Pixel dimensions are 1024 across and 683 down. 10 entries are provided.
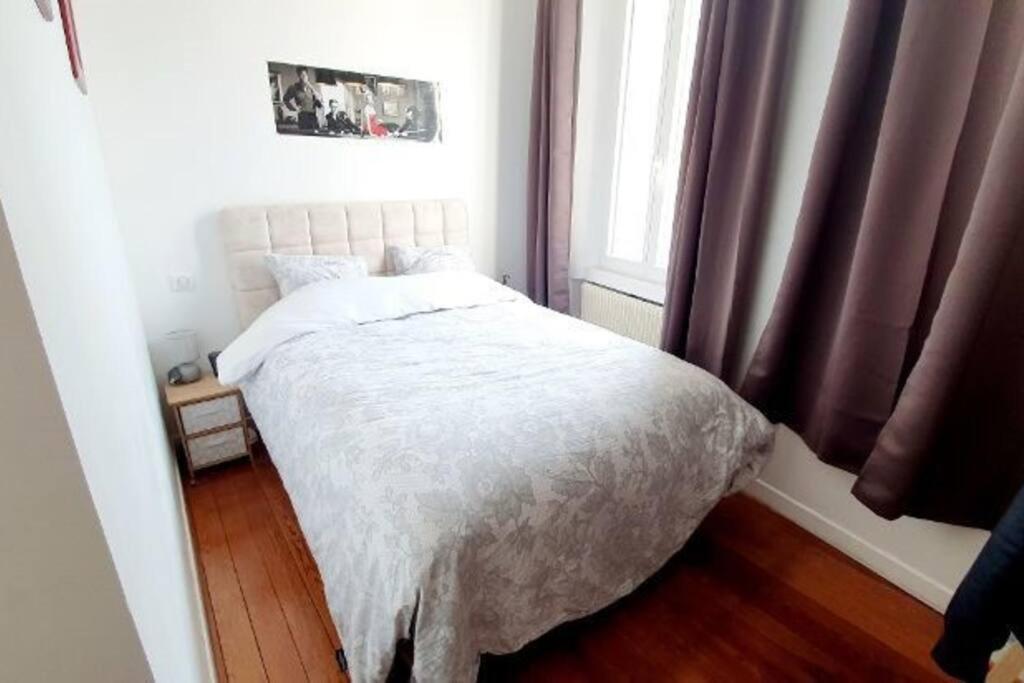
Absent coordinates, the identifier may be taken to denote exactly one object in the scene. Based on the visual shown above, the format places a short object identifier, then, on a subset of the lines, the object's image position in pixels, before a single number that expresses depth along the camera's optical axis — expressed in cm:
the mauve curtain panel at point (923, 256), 133
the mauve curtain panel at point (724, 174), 192
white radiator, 271
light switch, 239
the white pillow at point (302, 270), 244
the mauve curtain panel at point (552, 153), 285
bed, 110
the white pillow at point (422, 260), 281
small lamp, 232
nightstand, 219
